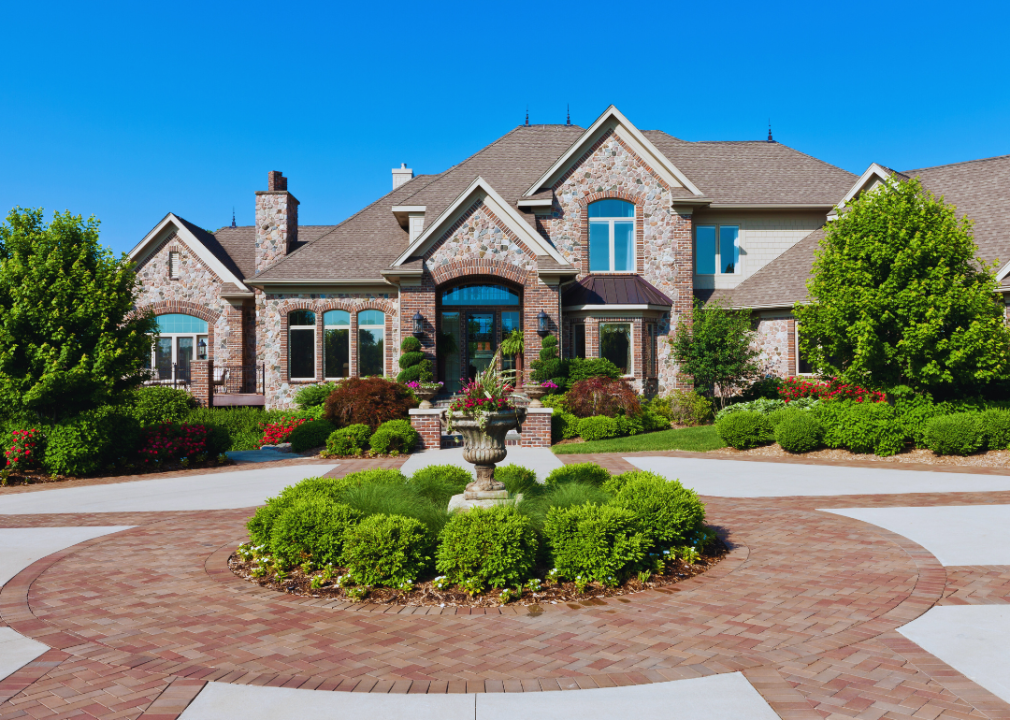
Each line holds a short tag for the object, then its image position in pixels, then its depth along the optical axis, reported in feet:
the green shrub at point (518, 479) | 28.04
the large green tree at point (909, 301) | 44.06
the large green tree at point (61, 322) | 41.75
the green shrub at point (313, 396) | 69.92
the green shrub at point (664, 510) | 21.26
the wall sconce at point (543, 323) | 67.51
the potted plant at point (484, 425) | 24.23
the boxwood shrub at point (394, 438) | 50.31
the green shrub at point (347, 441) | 50.47
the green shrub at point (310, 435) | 54.90
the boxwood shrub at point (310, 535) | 20.34
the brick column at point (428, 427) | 53.42
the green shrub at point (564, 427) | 57.62
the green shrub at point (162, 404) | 64.49
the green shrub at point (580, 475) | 28.58
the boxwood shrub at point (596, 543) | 19.44
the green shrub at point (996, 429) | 42.75
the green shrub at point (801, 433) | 47.42
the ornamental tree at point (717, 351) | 67.31
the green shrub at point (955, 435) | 42.50
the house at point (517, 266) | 67.82
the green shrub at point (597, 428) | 56.85
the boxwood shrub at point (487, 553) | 18.72
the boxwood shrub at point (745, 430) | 50.24
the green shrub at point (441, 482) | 27.20
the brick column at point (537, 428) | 55.06
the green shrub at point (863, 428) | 45.14
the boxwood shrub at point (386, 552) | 18.95
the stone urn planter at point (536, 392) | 62.54
